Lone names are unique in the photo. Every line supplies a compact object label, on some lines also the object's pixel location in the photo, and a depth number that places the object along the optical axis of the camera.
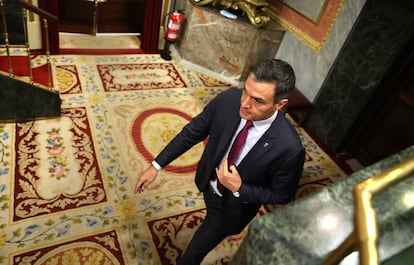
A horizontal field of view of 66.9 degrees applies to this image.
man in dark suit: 1.59
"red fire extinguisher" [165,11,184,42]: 4.81
